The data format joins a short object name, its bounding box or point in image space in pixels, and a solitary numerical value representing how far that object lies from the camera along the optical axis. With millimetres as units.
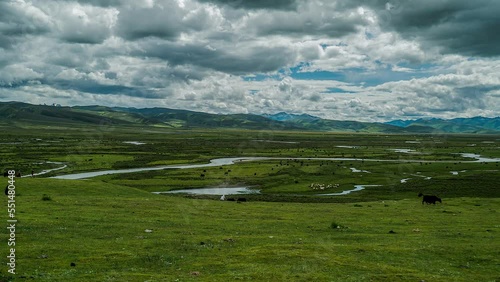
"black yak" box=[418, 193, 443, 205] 54594
